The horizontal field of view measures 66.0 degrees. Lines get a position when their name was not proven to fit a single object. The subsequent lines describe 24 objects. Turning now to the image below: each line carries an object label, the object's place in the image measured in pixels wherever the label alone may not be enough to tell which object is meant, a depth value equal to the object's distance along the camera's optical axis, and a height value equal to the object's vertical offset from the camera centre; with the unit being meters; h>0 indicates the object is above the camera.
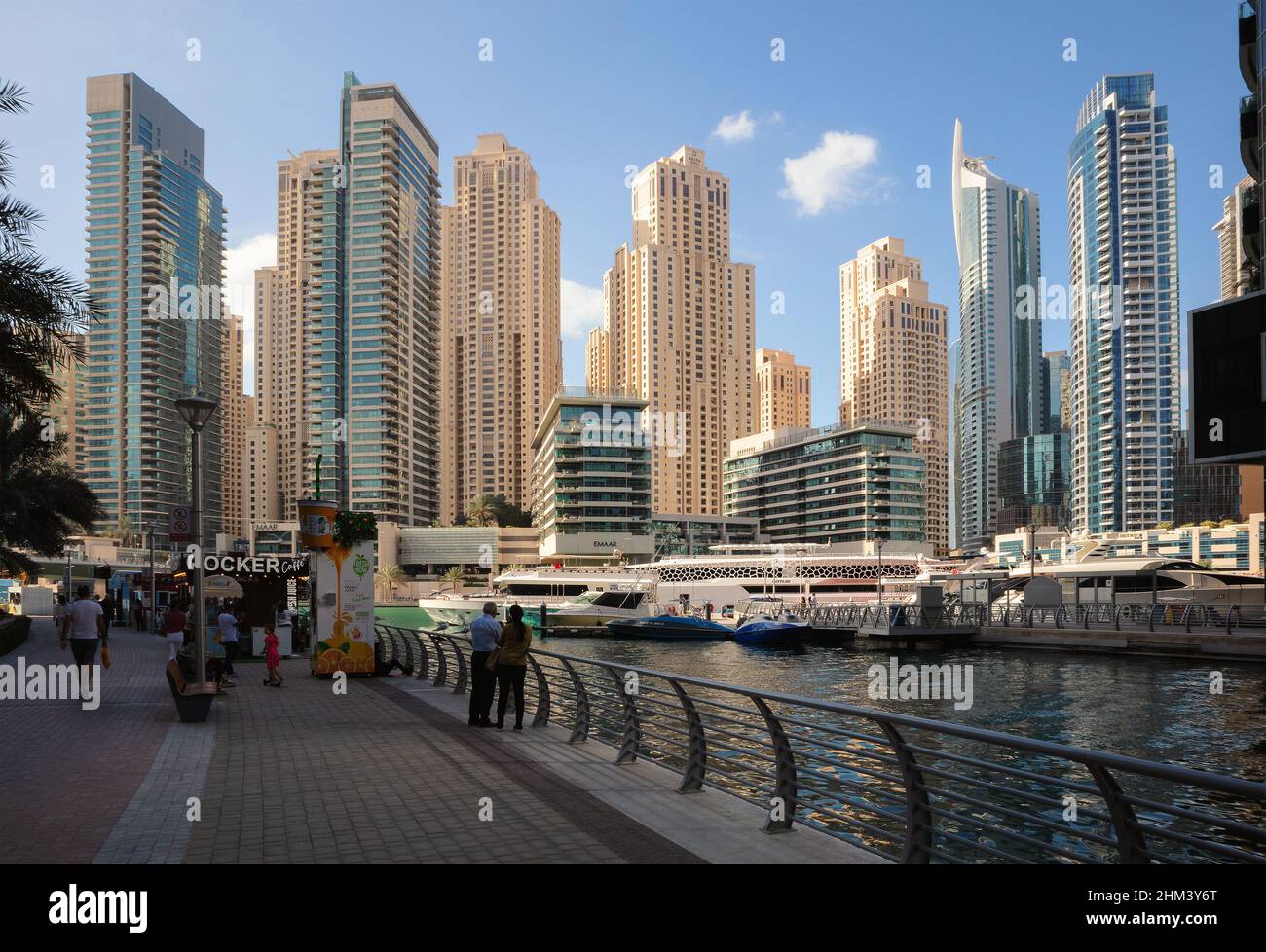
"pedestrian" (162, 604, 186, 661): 19.94 -1.91
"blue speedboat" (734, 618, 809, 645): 54.16 -5.77
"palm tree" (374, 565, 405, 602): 141.75 -6.27
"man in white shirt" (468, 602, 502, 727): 14.23 -1.97
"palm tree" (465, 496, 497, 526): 162.12 +3.10
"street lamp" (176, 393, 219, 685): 15.14 +1.87
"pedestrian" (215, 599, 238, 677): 23.39 -2.36
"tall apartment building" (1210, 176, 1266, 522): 54.88 +17.66
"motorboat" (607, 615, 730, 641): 62.69 -6.44
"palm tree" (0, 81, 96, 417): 13.38 +3.10
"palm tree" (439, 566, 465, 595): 143.88 -6.47
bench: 14.83 -2.52
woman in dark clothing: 13.63 -1.74
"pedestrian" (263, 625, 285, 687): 20.91 -2.63
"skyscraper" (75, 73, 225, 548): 152.25 +36.74
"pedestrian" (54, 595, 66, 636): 34.83 -2.99
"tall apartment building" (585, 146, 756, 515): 198.38 +46.71
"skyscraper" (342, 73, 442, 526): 154.38 +37.13
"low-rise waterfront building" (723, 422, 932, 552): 165.00 +7.54
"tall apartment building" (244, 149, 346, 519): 154.25 +34.11
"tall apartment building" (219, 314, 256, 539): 193.75 +17.42
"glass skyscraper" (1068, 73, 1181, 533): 159.38 +34.94
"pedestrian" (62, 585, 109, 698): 17.64 -1.75
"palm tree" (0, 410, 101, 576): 34.06 +1.56
